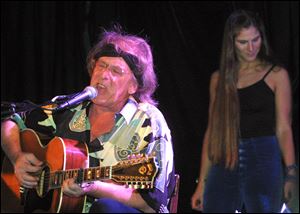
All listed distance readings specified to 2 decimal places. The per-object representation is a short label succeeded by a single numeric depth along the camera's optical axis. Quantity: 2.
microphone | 2.11
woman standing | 3.10
